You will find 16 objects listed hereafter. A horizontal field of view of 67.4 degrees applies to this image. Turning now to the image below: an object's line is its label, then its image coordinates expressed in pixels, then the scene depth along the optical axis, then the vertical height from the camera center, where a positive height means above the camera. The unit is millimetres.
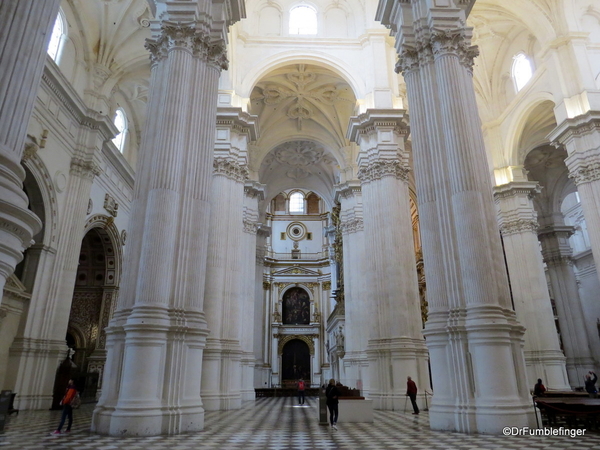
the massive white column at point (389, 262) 13773 +3919
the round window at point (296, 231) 42594 +13980
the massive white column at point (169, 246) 7438 +2491
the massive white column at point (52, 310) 14000 +2492
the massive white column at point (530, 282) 18500 +4230
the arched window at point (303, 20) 19625 +15148
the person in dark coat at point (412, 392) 11562 -132
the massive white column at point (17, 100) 3807 +2583
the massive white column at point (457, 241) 7691 +2650
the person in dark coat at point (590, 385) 14922 +11
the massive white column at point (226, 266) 13453 +3967
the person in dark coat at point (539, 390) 11665 -106
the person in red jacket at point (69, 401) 7840 -199
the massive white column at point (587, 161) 15366 +7517
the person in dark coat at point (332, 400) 9341 -255
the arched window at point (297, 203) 43594 +16881
